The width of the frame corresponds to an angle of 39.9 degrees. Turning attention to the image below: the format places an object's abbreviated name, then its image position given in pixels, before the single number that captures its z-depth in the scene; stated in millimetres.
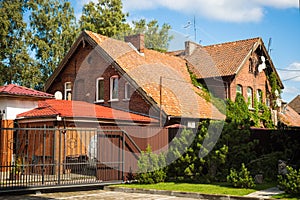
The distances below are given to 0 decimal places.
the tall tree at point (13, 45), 33094
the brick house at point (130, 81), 22609
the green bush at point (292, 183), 12008
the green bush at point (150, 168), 16109
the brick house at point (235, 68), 27938
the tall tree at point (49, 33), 35062
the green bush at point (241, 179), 13922
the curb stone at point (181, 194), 12469
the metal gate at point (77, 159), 14578
